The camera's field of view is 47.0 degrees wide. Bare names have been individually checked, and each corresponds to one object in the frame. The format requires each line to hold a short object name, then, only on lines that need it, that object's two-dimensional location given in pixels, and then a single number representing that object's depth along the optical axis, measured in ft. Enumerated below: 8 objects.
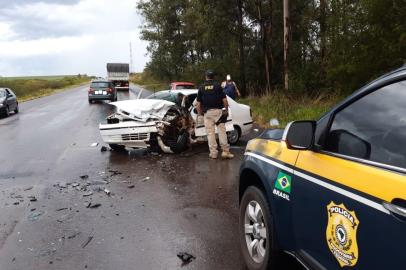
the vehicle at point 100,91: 104.94
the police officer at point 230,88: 49.58
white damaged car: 34.88
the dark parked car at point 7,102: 75.87
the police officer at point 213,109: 32.53
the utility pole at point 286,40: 65.25
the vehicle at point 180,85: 85.97
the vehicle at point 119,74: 175.32
